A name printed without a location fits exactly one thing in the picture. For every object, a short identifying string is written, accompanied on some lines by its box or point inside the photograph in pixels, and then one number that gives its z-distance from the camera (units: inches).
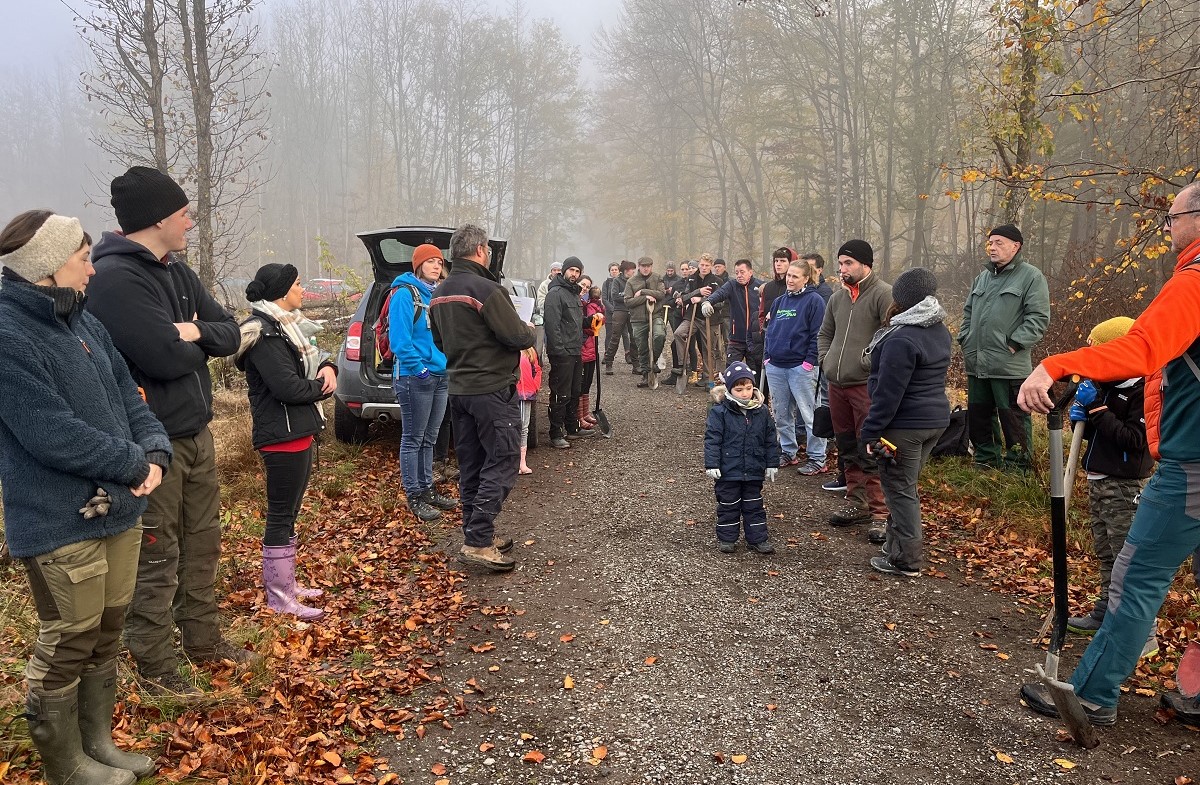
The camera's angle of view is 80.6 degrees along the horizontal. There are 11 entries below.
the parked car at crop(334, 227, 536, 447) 295.0
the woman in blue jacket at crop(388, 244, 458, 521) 241.0
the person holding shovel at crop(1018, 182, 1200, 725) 115.6
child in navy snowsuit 219.3
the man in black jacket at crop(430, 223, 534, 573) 203.9
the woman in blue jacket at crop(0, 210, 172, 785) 98.3
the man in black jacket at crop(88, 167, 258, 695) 127.0
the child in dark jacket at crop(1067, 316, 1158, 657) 155.9
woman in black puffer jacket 165.0
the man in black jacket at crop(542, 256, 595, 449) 334.6
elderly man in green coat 259.0
